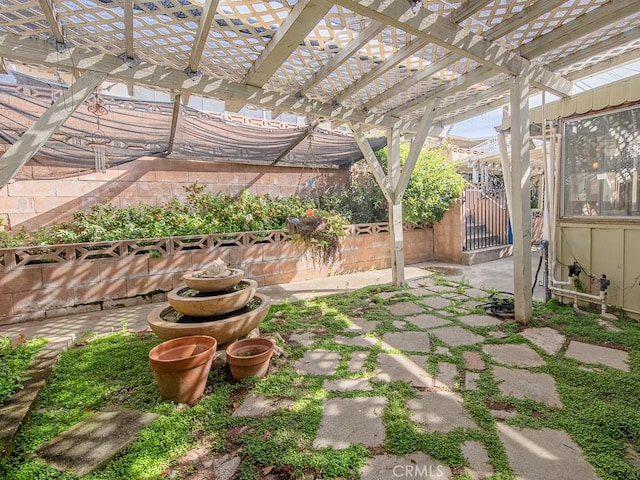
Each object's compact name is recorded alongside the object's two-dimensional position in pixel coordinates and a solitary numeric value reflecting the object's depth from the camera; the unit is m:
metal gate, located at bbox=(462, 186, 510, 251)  6.84
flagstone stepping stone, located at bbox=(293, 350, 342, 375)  2.50
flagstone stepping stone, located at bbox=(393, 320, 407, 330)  3.36
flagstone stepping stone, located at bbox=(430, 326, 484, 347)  2.95
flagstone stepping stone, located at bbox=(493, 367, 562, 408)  2.06
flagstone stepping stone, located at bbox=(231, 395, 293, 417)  1.99
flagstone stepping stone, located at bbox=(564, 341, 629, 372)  2.44
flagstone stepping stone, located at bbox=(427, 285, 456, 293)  4.70
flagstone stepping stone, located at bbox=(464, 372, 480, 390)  2.21
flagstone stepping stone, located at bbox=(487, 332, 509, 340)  3.03
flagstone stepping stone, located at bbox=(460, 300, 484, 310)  3.91
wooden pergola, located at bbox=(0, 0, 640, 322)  2.33
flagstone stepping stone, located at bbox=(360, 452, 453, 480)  1.48
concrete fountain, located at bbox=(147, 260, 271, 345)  2.52
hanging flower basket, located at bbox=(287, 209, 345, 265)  5.12
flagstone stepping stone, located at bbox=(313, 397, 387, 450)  1.72
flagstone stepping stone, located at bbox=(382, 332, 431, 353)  2.87
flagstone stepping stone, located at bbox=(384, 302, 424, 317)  3.80
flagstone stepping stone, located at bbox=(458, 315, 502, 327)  3.37
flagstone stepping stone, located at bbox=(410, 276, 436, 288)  5.09
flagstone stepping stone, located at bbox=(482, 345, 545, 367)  2.53
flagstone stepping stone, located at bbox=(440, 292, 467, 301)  4.30
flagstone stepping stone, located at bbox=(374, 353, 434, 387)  2.33
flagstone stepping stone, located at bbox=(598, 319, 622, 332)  3.03
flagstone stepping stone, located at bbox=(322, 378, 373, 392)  2.23
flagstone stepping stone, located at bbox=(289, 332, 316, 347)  3.04
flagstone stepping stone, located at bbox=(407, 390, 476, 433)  1.82
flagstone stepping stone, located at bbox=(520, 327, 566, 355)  2.76
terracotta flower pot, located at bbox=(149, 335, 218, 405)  2.04
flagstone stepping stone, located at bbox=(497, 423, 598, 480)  1.47
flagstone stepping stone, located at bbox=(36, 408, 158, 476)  1.59
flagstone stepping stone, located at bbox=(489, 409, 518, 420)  1.88
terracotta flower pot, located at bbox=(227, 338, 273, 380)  2.35
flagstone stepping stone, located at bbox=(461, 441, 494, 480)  1.47
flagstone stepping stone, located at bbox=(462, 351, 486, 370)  2.48
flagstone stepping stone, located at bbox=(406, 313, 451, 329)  3.40
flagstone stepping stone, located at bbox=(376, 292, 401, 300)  4.47
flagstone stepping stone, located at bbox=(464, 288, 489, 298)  4.37
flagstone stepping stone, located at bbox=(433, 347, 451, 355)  2.75
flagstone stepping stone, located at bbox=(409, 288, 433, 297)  4.56
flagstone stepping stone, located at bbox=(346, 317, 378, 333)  3.33
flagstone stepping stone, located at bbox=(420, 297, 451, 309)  4.05
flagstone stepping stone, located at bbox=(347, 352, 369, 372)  2.52
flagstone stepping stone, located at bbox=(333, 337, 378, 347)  2.96
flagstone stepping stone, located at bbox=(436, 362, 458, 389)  2.26
